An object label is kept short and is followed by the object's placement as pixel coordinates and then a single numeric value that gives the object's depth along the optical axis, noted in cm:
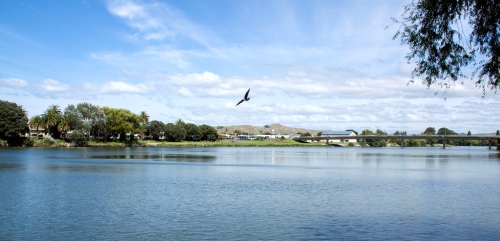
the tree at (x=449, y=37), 1725
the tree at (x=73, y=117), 14125
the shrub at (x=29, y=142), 13400
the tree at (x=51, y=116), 14739
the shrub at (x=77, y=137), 14138
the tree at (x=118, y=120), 15200
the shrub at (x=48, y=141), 13875
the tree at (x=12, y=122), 12288
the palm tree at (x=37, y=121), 14850
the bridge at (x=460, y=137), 18552
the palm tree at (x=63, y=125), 14662
